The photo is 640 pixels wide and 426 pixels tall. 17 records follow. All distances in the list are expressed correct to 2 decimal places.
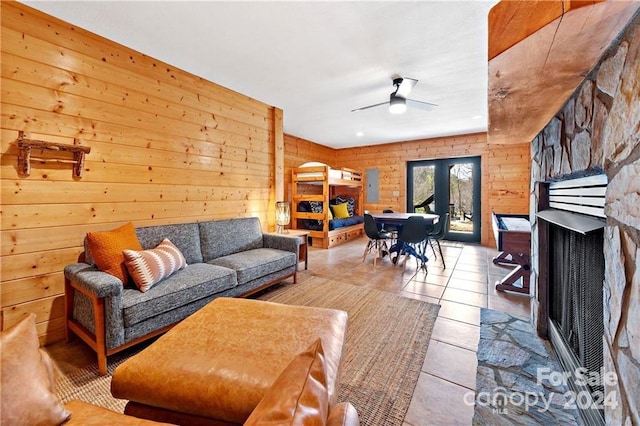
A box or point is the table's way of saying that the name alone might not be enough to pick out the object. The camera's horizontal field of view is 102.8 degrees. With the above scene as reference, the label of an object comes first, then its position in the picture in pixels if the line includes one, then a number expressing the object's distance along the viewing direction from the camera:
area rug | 1.45
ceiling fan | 3.04
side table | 3.84
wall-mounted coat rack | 1.87
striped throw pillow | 1.90
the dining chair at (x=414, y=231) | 3.59
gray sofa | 1.66
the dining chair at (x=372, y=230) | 3.94
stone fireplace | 0.69
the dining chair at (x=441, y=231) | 4.04
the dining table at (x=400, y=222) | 3.88
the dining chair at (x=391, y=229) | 4.59
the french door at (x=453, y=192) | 5.78
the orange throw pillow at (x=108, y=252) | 1.90
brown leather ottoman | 0.92
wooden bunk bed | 5.39
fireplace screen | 1.15
